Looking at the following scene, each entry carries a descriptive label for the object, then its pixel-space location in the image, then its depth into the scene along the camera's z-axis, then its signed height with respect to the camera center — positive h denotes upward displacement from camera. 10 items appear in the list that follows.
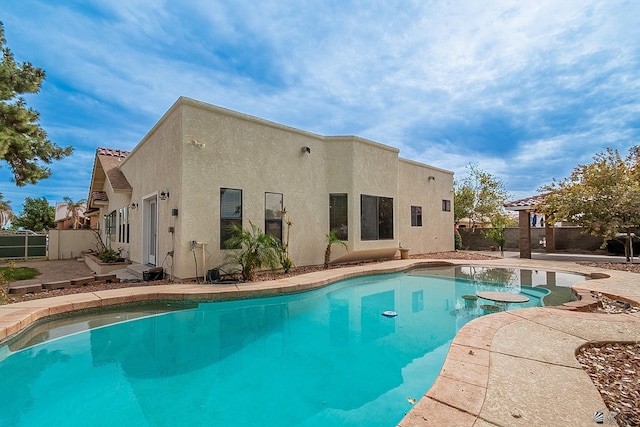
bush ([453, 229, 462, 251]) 20.27 -1.30
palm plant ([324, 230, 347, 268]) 11.55 -0.83
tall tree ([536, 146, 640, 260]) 11.77 +0.88
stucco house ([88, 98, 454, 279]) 9.01 +1.17
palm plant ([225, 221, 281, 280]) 9.05 -0.88
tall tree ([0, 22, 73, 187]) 8.53 +2.94
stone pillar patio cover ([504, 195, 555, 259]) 15.77 +0.19
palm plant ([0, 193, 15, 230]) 29.02 +1.05
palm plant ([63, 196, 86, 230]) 32.32 +1.77
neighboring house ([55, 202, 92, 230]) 28.97 +0.69
